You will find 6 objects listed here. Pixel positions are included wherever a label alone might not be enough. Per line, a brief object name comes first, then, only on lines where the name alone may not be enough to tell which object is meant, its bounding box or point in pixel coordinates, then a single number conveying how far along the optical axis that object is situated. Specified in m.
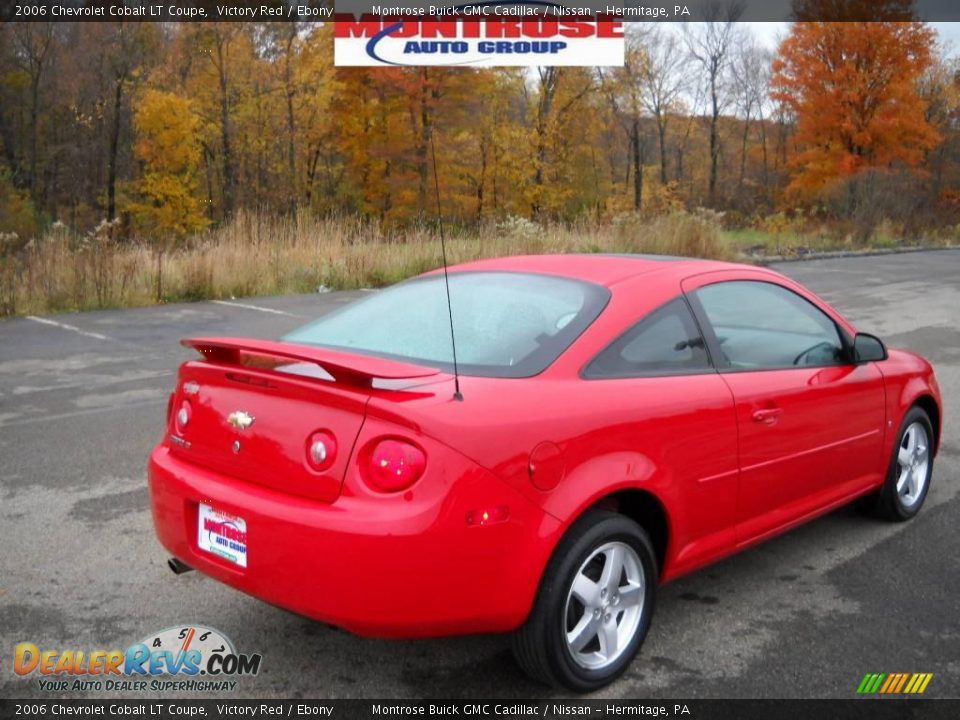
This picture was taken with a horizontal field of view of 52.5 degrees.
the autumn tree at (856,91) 36.97
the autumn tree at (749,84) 57.69
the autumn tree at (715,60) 52.88
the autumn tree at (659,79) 51.81
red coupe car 2.92
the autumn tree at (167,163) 42.25
